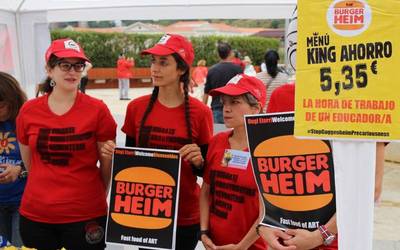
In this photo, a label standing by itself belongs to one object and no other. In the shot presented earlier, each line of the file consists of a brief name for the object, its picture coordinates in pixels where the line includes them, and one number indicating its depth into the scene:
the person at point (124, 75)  19.61
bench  29.30
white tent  4.64
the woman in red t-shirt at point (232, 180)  2.44
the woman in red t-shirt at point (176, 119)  2.71
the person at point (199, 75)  17.95
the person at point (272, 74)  6.76
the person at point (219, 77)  6.76
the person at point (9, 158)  3.18
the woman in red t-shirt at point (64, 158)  2.69
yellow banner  1.64
